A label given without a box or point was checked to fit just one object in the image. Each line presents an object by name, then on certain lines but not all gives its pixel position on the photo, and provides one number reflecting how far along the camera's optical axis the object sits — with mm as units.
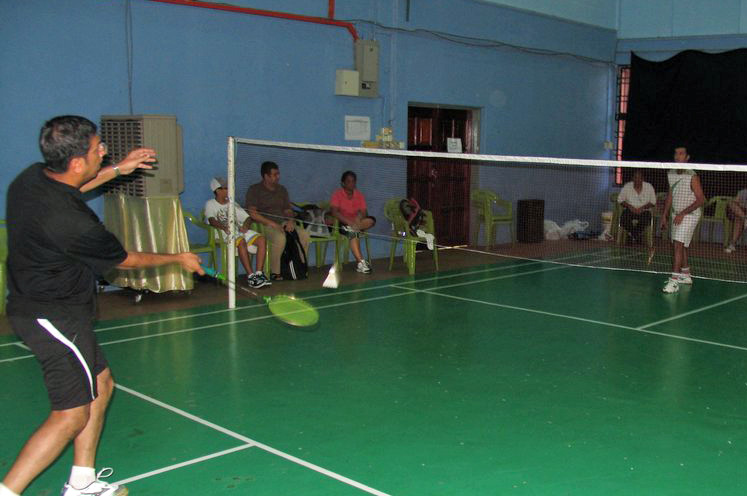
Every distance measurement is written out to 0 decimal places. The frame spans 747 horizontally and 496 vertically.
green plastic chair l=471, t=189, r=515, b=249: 14070
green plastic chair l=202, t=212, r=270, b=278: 9703
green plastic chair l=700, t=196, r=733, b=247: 14398
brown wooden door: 13547
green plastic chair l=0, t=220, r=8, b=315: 7945
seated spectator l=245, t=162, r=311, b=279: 10305
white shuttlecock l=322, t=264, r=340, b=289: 8881
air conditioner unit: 8773
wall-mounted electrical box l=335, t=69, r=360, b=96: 11789
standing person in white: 9703
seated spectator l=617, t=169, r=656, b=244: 13508
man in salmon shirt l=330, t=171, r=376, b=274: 11133
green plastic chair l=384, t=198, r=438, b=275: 11602
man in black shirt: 3434
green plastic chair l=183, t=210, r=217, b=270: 9656
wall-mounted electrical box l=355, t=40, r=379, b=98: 12000
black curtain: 15578
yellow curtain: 8758
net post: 8430
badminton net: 11852
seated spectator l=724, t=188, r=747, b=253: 13992
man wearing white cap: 9766
